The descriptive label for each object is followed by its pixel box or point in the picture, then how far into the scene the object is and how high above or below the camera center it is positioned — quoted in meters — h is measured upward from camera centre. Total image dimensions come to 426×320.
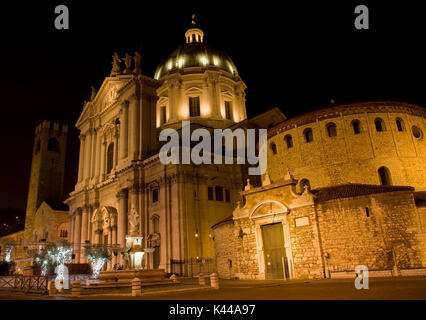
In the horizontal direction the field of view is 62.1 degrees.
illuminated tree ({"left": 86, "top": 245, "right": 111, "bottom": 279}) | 34.88 +2.19
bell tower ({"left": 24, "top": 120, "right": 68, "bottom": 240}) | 66.56 +21.64
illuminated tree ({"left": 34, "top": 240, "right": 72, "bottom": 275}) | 36.09 +2.73
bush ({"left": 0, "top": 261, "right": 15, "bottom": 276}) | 37.78 +1.89
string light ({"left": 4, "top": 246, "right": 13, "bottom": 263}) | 50.54 +4.66
